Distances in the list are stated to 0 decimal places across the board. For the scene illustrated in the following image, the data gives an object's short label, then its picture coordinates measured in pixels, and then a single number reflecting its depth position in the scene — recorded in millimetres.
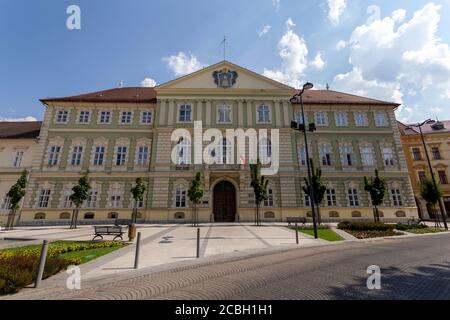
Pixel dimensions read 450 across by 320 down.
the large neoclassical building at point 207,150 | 23438
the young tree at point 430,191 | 20344
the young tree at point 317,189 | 20125
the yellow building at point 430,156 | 30281
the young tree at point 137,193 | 21328
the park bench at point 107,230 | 12085
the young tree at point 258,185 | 20859
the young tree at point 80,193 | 20516
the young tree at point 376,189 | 19891
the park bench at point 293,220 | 19031
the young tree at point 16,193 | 20188
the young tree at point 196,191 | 20781
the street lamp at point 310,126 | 12898
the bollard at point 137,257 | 6624
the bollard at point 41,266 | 4941
